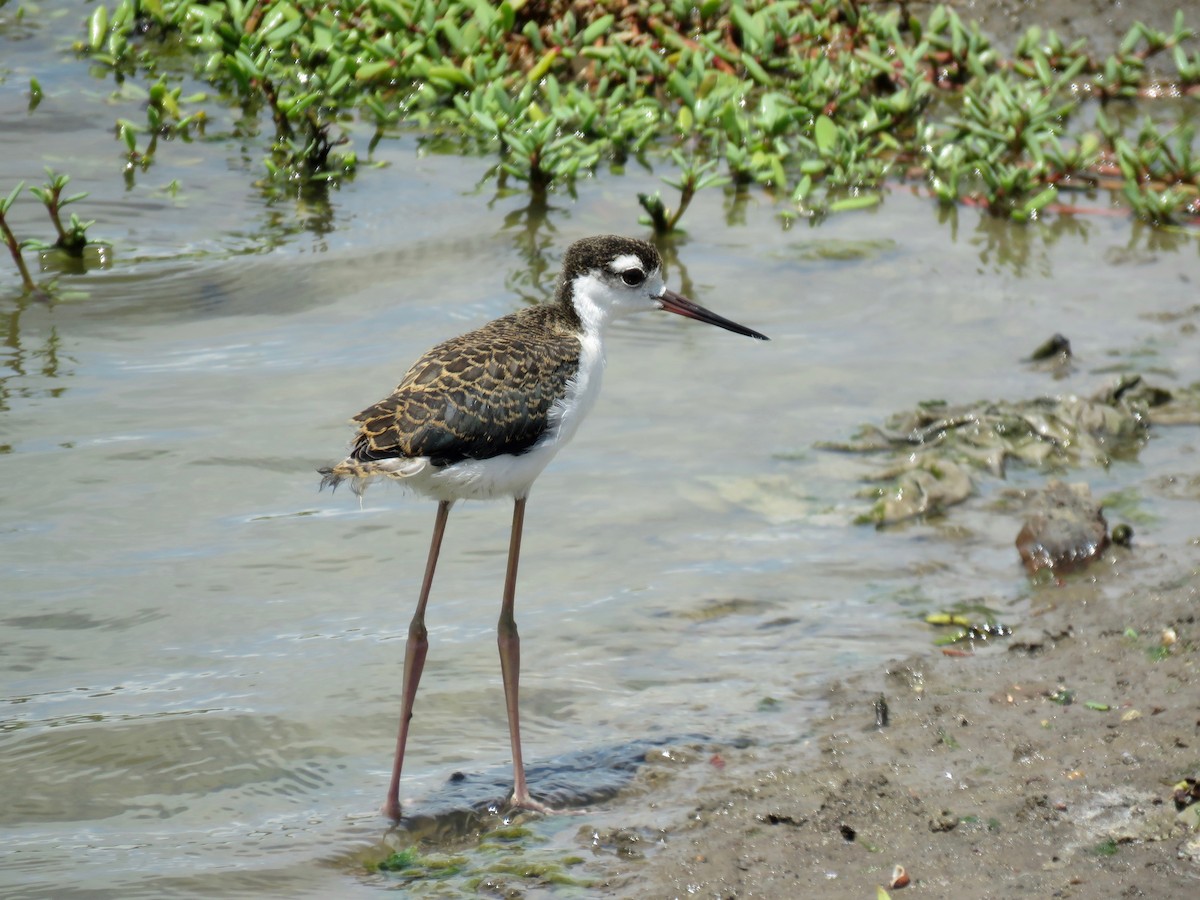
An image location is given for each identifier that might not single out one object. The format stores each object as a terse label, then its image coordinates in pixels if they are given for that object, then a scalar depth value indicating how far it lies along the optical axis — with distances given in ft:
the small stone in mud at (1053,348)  50.06
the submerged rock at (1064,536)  38.34
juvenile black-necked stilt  29.32
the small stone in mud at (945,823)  27.09
